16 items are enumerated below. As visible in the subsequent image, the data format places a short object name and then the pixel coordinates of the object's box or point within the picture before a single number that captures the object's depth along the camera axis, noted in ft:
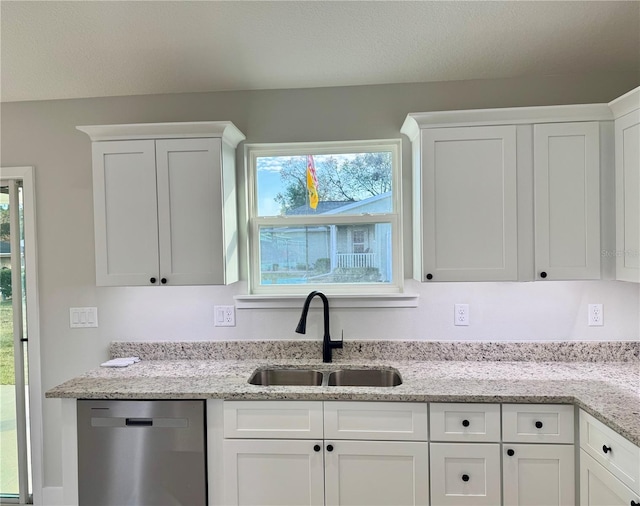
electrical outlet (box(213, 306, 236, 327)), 8.02
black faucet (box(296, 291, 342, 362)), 7.49
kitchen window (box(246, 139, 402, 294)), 8.03
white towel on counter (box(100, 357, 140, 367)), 7.46
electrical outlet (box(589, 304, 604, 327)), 7.52
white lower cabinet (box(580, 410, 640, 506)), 4.62
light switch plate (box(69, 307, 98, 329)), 8.13
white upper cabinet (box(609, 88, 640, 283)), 6.16
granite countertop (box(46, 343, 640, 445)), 5.73
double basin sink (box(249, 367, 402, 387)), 7.36
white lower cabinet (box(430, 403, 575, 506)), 5.76
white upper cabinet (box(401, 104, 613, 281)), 6.65
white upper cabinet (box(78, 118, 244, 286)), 7.08
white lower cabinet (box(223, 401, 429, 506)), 5.94
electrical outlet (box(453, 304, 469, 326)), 7.72
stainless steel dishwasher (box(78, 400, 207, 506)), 6.10
